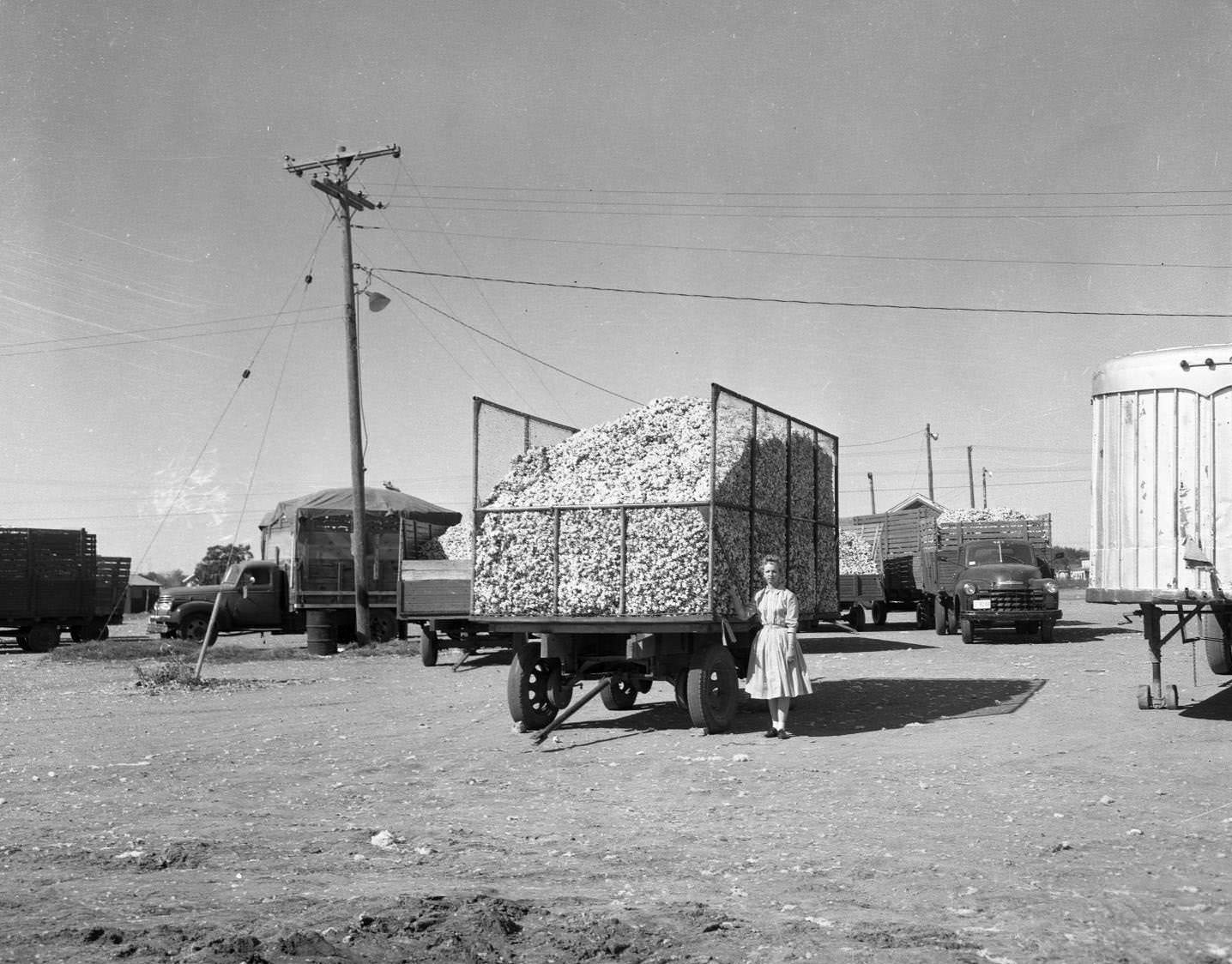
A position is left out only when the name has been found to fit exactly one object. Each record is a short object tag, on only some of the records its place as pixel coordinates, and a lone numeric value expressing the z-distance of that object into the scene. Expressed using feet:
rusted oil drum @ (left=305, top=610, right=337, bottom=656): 81.46
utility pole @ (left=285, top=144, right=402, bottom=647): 85.66
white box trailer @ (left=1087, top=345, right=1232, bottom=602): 33.55
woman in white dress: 34.96
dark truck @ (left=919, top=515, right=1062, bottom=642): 78.74
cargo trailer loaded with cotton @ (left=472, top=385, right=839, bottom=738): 35.42
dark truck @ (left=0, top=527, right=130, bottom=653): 90.63
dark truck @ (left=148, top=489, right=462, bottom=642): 88.12
